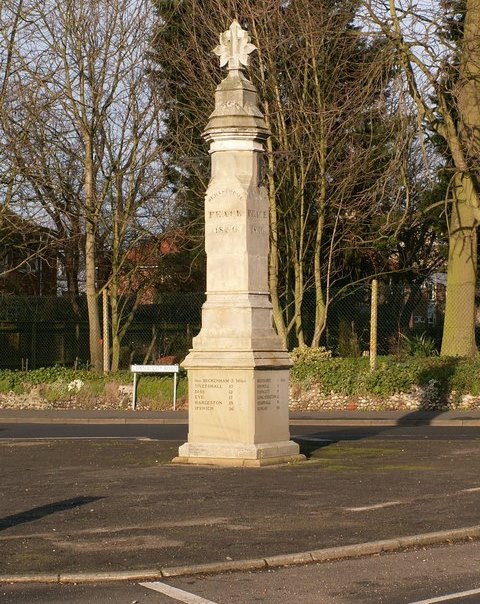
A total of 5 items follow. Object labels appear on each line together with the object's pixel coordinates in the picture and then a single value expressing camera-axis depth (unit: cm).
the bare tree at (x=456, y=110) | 2872
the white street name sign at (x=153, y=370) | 2916
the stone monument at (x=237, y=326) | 1546
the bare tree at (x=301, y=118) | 3178
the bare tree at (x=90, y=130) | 3303
